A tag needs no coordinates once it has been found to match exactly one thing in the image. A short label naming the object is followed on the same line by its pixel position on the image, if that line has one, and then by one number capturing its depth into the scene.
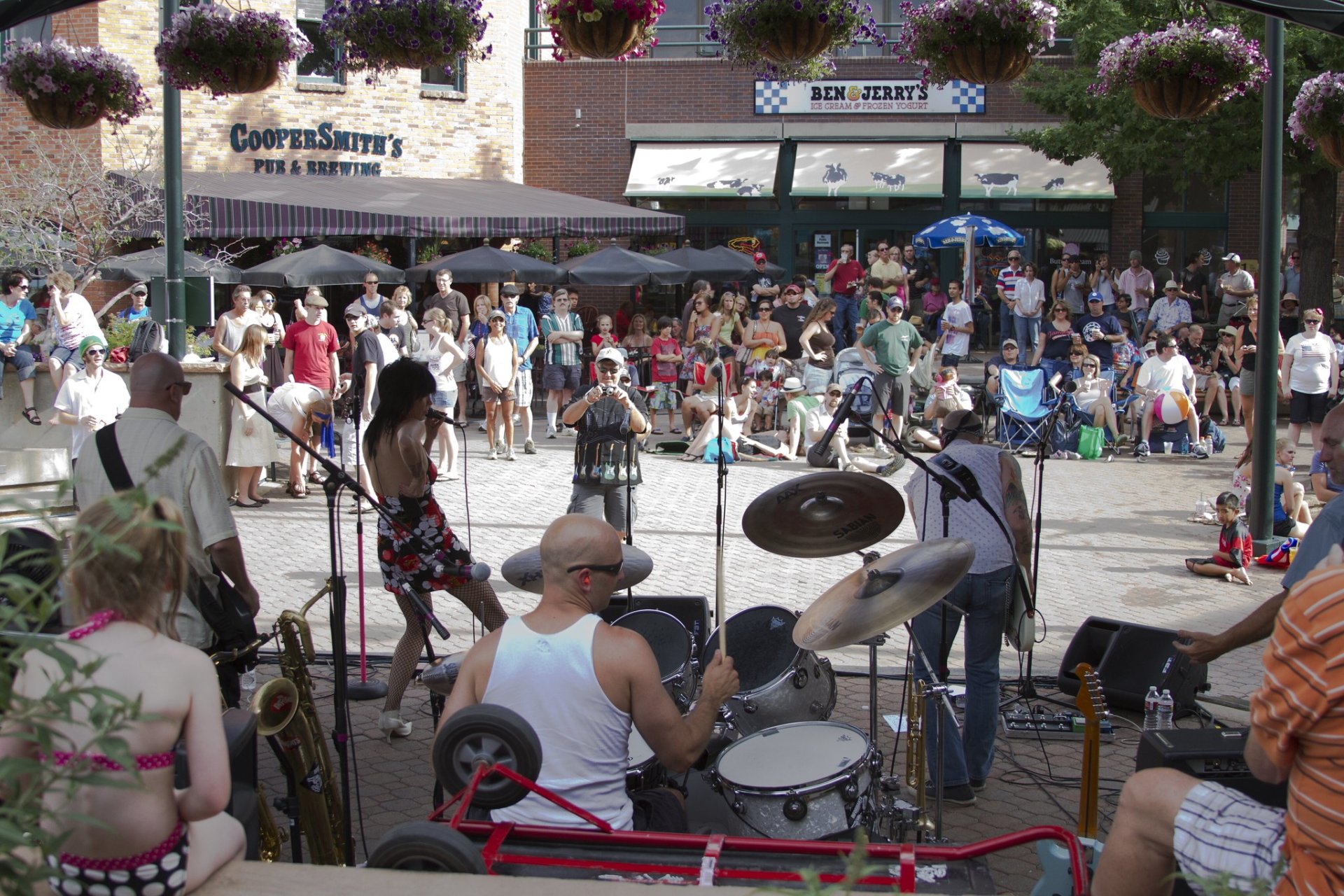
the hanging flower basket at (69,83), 7.64
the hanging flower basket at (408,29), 6.70
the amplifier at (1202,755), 4.14
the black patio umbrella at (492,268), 17.80
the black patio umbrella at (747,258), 20.88
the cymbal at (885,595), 4.27
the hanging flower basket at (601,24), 5.86
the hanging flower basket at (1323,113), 6.74
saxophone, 4.44
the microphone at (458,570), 6.08
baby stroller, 15.14
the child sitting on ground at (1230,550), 9.39
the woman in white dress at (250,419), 11.52
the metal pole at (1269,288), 8.80
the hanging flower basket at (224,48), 7.21
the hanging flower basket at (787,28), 5.97
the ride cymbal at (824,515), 4.82
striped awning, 19.00
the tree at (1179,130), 17.28
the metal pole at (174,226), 8.24
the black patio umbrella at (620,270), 18.38
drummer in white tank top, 3.47
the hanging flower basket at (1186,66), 6.50
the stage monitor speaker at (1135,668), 6.54
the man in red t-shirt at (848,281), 20.11
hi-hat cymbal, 5.32
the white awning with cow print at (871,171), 24.58
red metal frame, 2.99
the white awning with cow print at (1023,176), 23.98
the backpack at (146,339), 11.58
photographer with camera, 7.64
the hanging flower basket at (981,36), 5.94
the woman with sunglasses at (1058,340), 16.64
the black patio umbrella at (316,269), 16.62
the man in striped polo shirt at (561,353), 16.06
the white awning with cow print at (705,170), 24.88
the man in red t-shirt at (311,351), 13.30
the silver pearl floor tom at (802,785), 4.29
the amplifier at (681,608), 6.49
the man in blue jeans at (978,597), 5.44
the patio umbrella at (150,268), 16.92
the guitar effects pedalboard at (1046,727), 6.27
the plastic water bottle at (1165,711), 5.67
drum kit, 4.30
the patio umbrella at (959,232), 21.19
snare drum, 5.39
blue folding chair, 15.47
